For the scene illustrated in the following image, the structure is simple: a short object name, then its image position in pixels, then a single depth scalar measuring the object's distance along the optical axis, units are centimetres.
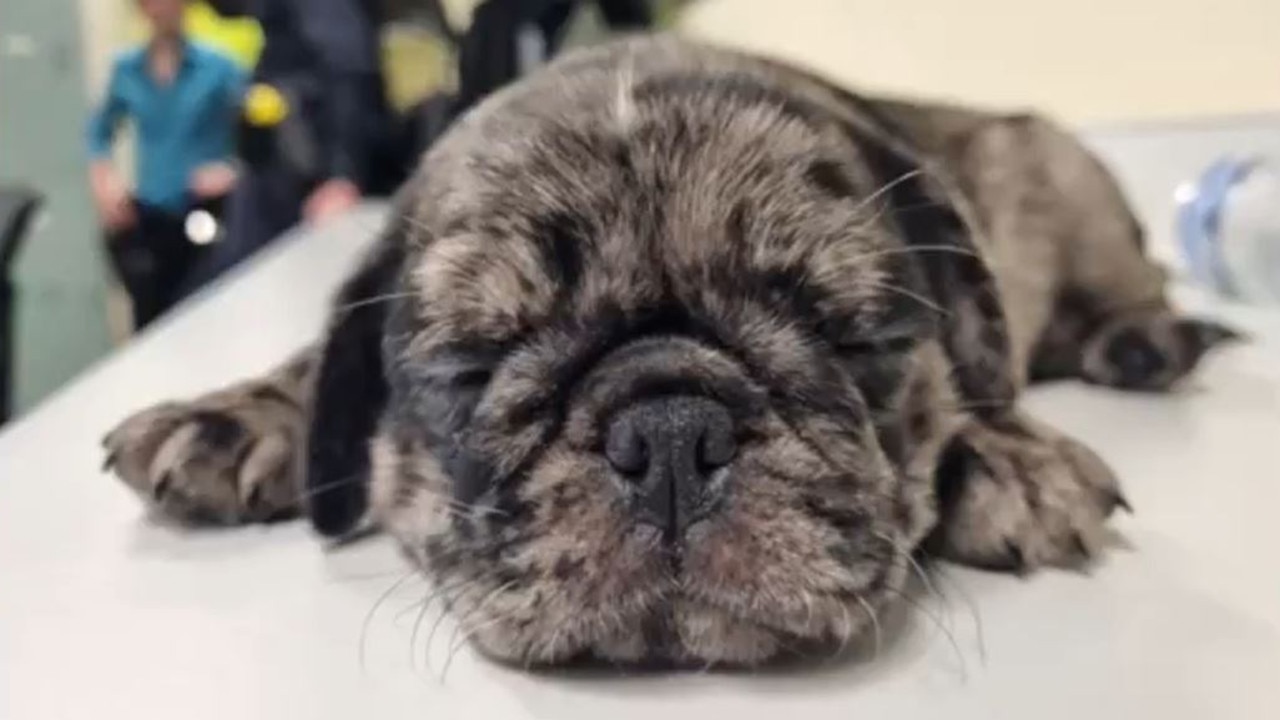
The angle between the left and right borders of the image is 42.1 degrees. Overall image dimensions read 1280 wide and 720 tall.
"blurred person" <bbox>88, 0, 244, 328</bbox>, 436
